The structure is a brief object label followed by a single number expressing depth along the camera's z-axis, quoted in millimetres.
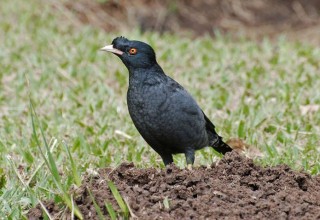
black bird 9828
